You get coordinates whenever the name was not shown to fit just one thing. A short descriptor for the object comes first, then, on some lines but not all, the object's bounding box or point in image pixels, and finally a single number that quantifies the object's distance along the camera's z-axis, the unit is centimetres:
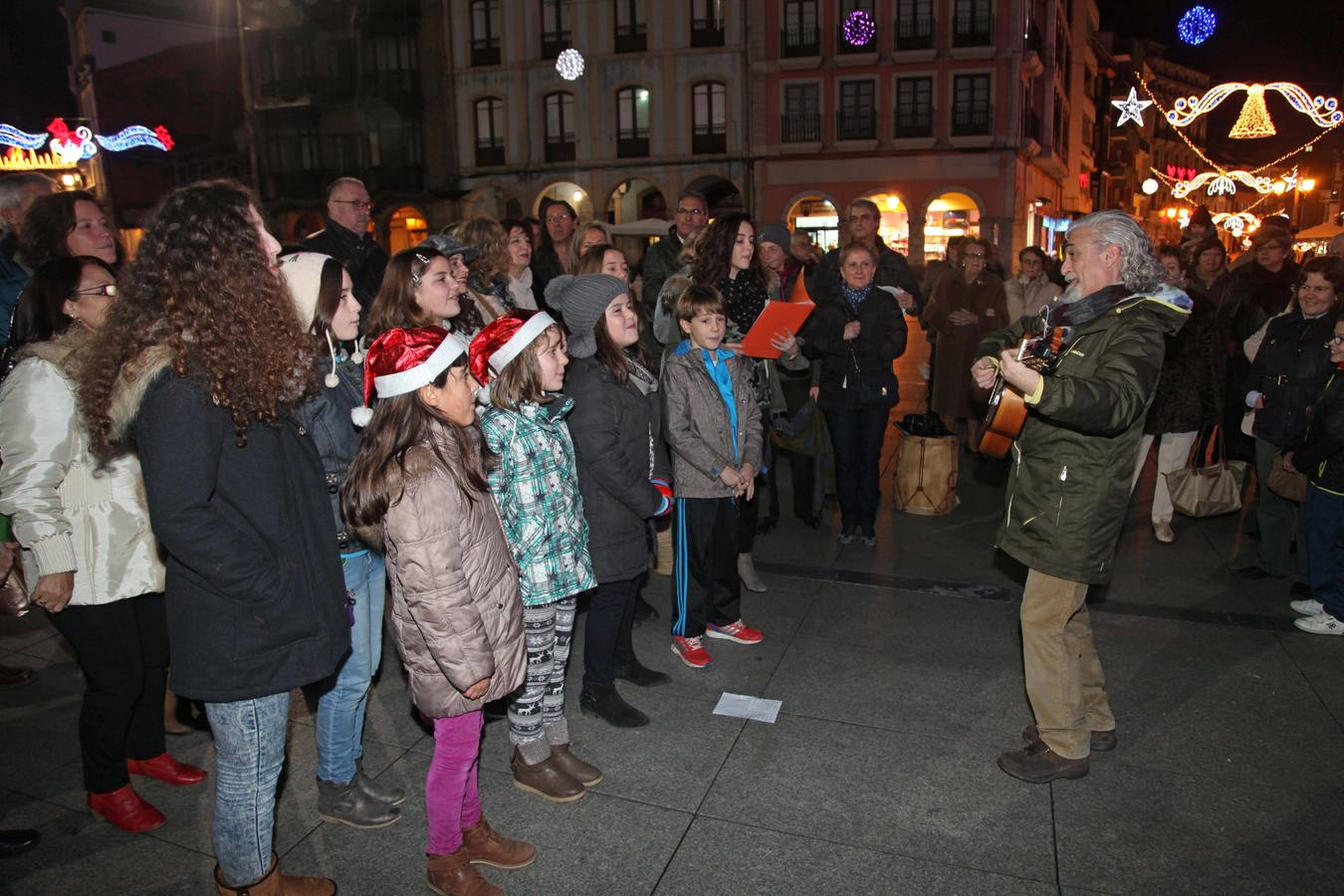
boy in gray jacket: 451
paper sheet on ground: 405
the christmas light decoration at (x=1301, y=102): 1505
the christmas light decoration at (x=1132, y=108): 2158
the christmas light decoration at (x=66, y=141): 1920
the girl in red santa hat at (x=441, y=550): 257
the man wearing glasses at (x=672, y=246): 617
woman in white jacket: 303
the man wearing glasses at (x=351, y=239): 544
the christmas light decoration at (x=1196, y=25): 1483
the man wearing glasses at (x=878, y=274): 657
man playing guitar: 308
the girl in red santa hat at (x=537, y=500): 325
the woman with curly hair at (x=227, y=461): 229
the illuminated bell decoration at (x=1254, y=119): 1822
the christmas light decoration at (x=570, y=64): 2673
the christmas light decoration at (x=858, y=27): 2759
